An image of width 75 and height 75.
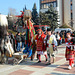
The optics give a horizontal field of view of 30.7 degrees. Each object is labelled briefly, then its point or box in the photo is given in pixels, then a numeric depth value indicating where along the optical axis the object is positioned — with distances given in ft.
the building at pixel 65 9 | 161.97
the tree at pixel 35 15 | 107.80
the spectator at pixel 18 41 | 30.36
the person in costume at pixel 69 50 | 17.97
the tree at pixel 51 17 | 98.10
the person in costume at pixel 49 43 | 19.69
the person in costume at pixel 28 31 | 21.83
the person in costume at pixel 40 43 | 21.04
